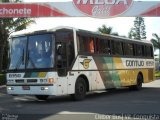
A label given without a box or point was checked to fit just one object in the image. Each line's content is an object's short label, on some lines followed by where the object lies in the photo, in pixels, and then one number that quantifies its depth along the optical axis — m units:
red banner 23.27
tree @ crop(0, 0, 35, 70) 37.56
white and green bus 16.27
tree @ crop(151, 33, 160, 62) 81.86
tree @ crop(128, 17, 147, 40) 91.12
